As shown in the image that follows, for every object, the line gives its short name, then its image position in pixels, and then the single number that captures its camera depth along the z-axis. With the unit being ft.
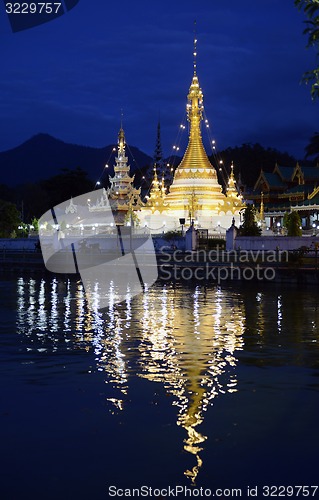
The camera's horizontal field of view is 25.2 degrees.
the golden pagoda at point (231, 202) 181.47
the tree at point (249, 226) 140.97
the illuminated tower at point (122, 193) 196.03
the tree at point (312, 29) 35.77
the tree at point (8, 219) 217.77
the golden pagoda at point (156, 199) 186.44
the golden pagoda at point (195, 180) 180.86
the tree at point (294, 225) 136.26
